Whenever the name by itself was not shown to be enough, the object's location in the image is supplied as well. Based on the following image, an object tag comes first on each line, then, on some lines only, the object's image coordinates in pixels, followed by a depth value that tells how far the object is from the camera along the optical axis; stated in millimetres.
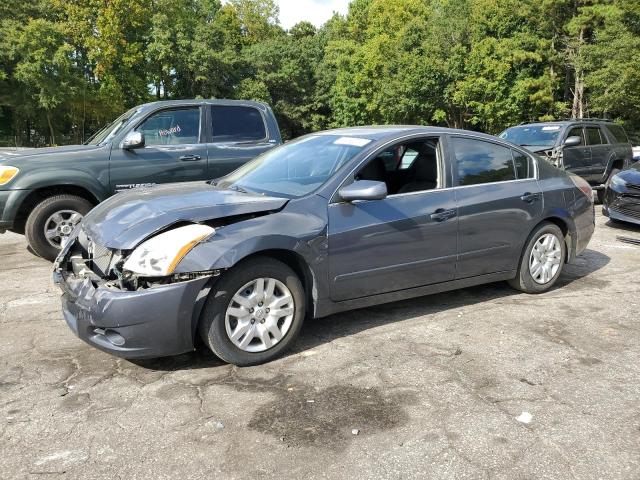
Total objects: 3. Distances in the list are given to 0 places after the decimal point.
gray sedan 3467
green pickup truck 6434
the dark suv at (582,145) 11312
